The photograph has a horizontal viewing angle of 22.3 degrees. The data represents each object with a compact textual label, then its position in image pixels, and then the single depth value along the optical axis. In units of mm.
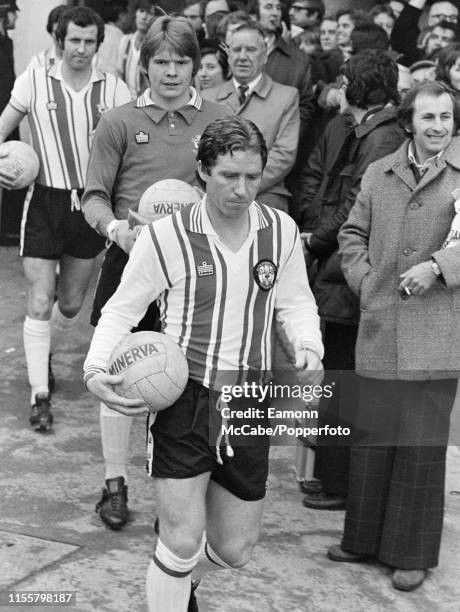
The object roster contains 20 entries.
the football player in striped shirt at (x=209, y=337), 4301
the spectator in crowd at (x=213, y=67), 8523
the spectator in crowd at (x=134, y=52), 10383
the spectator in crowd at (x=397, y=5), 10706
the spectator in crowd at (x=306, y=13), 10480
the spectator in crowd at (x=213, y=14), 9688
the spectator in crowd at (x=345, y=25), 9016
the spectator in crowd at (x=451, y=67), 6344
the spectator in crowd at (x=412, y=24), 9297
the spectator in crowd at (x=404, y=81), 7936
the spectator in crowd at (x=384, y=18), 9977
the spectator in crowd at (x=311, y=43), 9742
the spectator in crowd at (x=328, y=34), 9594
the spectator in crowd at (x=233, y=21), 7546
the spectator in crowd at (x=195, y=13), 10658
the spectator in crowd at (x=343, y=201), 5898
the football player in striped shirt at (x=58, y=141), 7074
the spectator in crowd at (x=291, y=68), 8359
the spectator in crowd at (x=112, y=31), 10789
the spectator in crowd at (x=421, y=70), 7776
